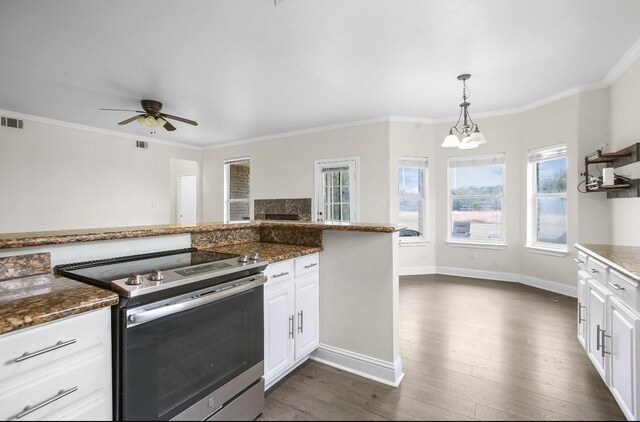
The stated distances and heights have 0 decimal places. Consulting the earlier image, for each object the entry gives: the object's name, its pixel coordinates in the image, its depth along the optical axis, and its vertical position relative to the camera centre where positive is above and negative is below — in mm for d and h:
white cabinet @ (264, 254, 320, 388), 1767 -680
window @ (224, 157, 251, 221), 6770 +477
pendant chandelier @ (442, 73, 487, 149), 3037 +759
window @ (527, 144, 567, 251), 3971 +188
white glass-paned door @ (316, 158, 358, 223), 5089 +396
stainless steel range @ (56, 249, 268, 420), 689 -374
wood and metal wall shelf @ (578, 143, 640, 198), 2732 +361
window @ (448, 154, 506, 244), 4633 +198
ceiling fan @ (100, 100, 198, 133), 3735 +1216
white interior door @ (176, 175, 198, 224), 7547 +352
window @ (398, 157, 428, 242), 4984 +247
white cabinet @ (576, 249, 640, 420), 1379 -663
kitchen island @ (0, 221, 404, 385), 1890 -400
